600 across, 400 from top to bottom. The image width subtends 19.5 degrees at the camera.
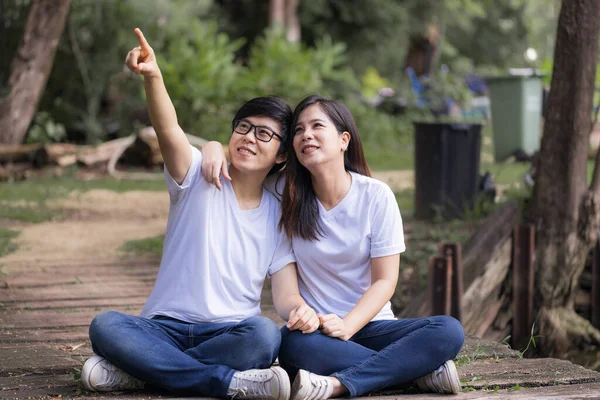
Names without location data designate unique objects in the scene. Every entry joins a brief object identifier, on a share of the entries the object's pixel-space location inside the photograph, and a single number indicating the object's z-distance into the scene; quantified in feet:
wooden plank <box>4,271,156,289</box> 39.06
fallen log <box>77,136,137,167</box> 82.52
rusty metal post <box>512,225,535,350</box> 44.45
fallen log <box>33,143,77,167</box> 80.79
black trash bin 56.15
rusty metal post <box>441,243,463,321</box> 41.73
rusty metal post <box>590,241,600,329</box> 44.38
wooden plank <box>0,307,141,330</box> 31.76
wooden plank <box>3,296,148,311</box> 34.83
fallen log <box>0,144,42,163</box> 79.46
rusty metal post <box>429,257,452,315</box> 41.16
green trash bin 87.13
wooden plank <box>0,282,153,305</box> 36.54
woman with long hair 23.03
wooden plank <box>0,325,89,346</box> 29.43
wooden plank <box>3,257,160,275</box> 42.62
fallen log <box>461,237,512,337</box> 43.93
